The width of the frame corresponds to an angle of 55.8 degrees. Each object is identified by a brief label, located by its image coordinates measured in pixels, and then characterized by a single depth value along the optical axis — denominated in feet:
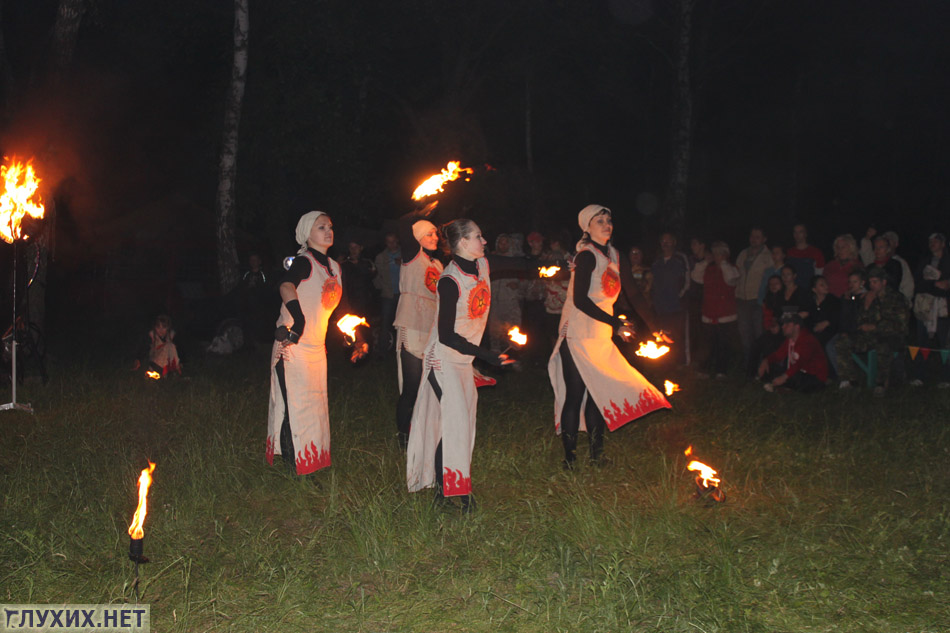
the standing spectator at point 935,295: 37.42
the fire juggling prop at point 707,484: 20.03
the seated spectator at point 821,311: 38.37
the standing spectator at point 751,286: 41.22
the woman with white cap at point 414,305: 25.68
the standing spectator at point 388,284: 45.78
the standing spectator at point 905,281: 39.22
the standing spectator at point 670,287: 41.63
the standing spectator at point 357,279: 48.55
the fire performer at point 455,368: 19.07
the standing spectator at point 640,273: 44.28
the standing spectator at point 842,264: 39.40
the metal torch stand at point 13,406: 32.07
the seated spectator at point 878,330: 36.52
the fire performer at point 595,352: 22.52
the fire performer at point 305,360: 21.45
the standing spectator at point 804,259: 41.16
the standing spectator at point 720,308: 40.93
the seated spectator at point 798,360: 36.19
